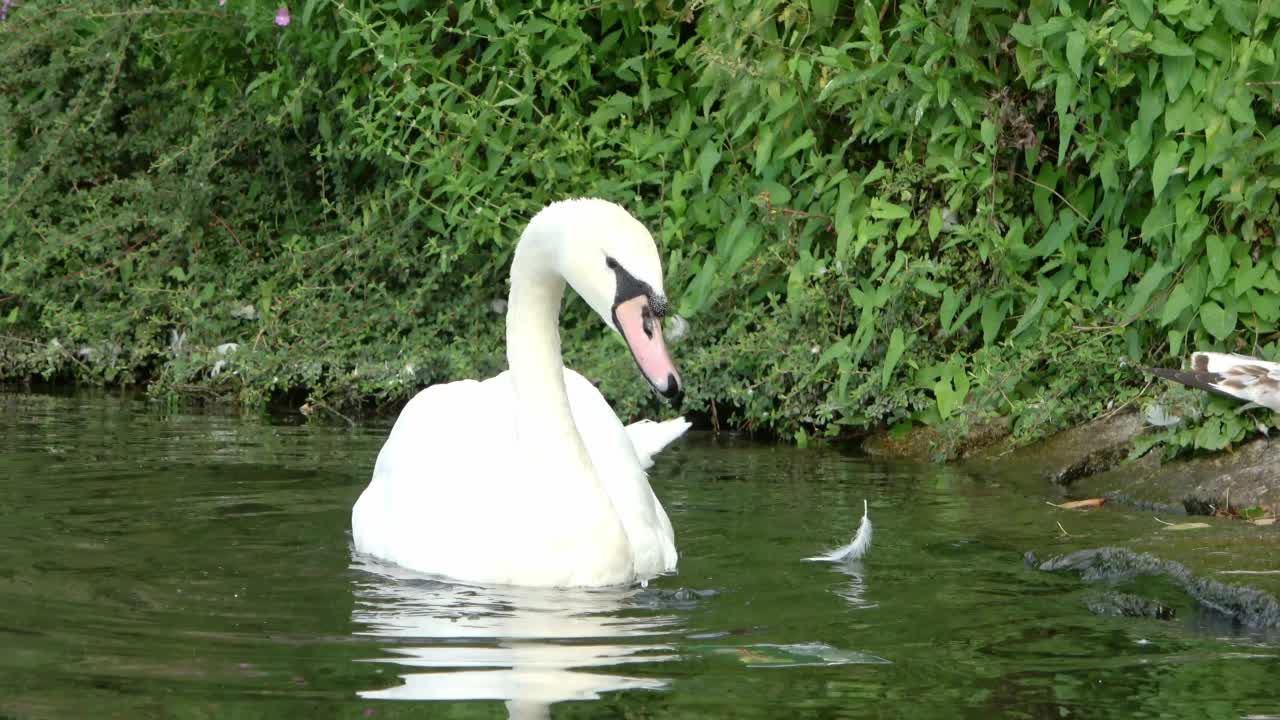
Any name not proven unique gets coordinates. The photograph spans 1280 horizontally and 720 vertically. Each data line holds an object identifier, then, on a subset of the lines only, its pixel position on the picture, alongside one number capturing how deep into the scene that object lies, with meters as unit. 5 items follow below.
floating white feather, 10.94
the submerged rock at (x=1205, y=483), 12.86
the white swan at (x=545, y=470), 9.56
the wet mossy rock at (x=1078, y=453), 14.40
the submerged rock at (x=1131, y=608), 9.38
